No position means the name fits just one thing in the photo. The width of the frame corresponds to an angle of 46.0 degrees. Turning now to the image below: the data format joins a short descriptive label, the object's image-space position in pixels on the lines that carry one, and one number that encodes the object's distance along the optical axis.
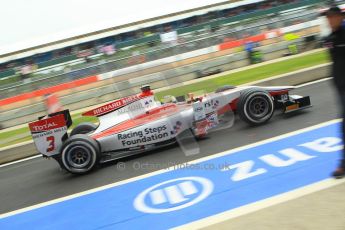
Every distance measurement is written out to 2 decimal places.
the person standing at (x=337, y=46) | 3.95
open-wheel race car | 6.86
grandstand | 33.81
